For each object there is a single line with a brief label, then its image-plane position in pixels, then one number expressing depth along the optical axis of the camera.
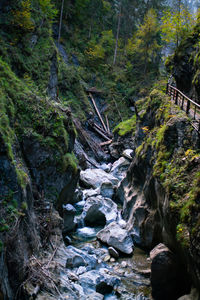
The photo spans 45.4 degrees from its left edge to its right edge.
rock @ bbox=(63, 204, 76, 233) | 10.68
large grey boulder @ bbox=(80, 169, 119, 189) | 16.83
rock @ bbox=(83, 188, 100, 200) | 14.77
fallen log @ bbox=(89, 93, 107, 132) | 28.46
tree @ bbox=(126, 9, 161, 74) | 31.11
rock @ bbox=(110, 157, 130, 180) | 19.32
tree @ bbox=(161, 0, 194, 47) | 16.23
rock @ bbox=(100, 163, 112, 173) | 20.68
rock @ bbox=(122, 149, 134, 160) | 19.45
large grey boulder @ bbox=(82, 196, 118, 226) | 12.12
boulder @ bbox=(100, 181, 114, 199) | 15.32
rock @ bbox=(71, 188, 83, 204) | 13.80
